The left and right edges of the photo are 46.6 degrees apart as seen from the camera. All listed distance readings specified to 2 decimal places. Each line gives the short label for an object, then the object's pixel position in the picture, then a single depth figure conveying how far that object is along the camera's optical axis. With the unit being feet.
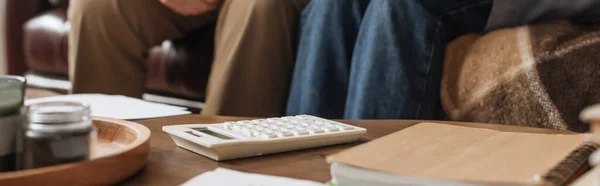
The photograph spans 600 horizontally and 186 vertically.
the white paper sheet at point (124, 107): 2.80
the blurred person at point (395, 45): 3.76
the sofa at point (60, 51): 5.54
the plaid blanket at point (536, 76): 3.49
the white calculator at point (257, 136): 1.98
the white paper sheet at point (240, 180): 1.66
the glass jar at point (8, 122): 1.63
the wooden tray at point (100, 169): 1.50
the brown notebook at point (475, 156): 1.39
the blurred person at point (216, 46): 4.58
